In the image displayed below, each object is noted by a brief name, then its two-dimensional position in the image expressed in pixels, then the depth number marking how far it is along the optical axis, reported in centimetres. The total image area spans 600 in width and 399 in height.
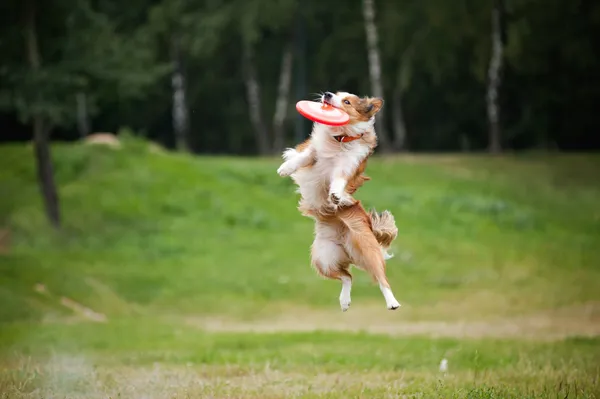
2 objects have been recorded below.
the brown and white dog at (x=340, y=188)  1662
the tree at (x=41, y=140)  5300
